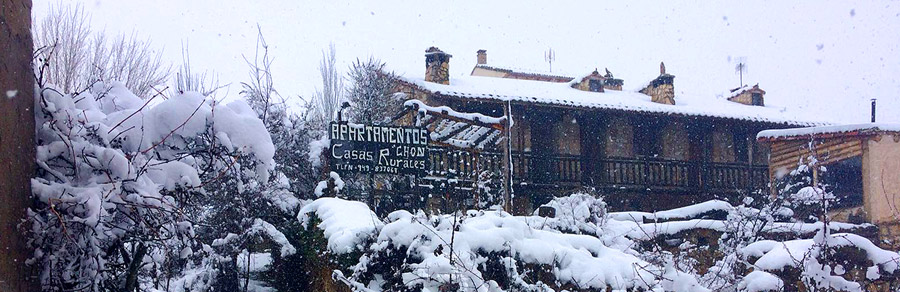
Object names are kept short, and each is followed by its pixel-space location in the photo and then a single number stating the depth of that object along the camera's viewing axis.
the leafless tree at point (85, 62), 19.95
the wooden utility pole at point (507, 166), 13.52
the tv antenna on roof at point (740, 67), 33.44
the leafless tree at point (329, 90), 30.83
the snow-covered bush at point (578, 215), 8.70
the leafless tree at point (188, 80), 20.05
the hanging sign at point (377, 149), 11.24
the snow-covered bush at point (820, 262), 6.19
